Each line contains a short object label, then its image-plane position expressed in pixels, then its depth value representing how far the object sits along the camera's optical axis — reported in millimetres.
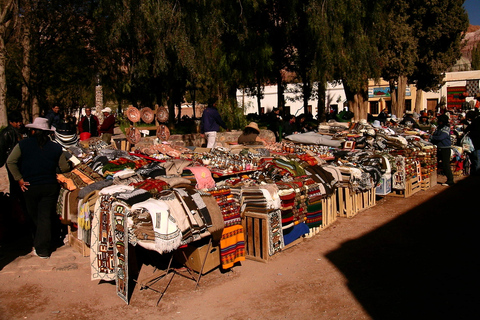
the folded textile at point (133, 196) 4588
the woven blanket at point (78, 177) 6012
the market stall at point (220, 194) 4520
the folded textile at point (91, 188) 5457
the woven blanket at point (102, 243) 4648
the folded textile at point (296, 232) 6114
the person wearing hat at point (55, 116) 11005
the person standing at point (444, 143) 10641
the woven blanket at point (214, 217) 4859
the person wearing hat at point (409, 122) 14738
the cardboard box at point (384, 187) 8539
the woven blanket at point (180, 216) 4484
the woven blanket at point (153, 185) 5304
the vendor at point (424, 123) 14652
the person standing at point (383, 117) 19244
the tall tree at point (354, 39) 13930
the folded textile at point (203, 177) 6508
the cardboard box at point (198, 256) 5094
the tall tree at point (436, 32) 25341
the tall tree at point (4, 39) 15734
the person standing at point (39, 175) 5621
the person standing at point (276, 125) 14899
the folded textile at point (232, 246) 5148
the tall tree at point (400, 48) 23703
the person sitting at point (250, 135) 9523
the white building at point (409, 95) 39944
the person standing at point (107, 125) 10469
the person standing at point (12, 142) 6555
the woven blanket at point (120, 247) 4395
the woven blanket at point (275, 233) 5586
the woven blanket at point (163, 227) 4289
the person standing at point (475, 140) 11164
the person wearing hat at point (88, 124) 12938
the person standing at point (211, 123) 10773
